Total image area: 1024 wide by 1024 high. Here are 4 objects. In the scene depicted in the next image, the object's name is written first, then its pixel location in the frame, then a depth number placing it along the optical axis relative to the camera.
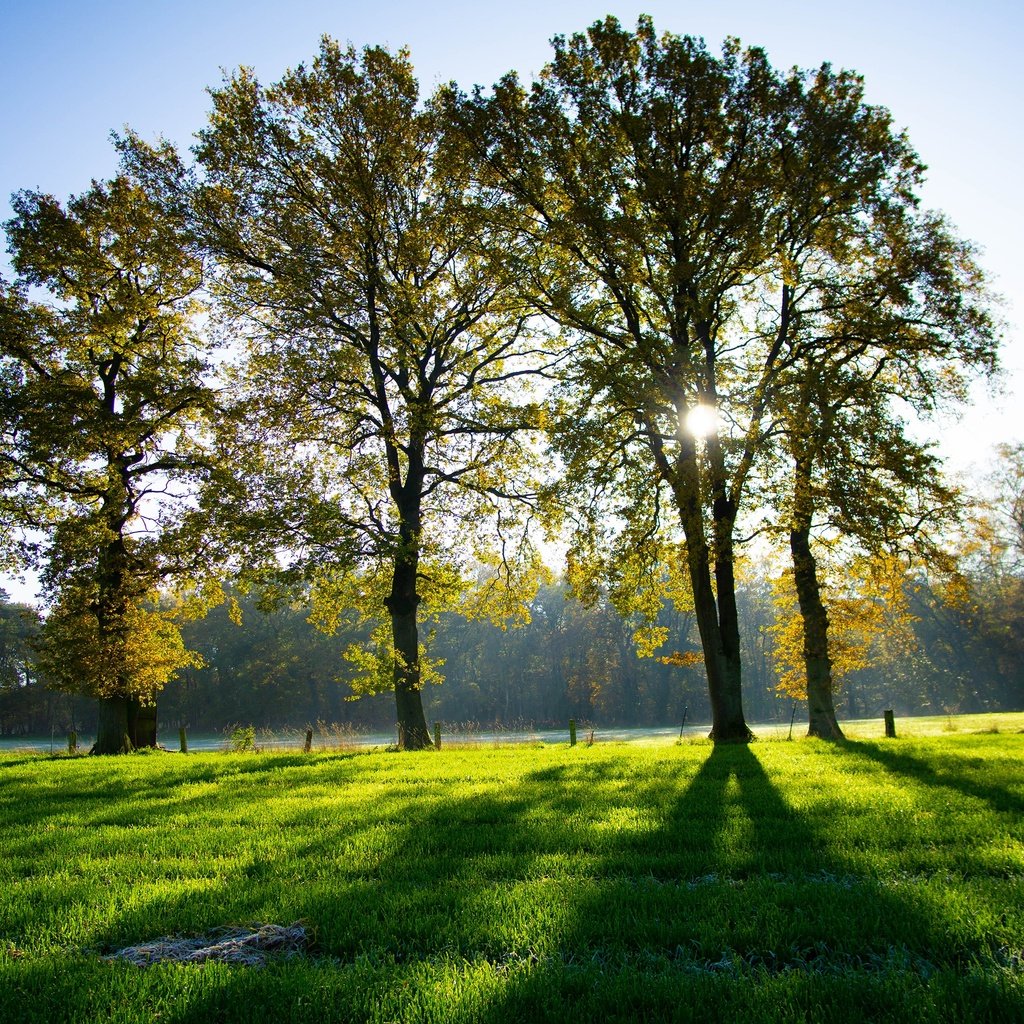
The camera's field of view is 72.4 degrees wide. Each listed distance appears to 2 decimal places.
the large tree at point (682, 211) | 15.93
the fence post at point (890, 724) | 20.47
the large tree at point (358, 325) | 19.12
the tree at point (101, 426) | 20.30
